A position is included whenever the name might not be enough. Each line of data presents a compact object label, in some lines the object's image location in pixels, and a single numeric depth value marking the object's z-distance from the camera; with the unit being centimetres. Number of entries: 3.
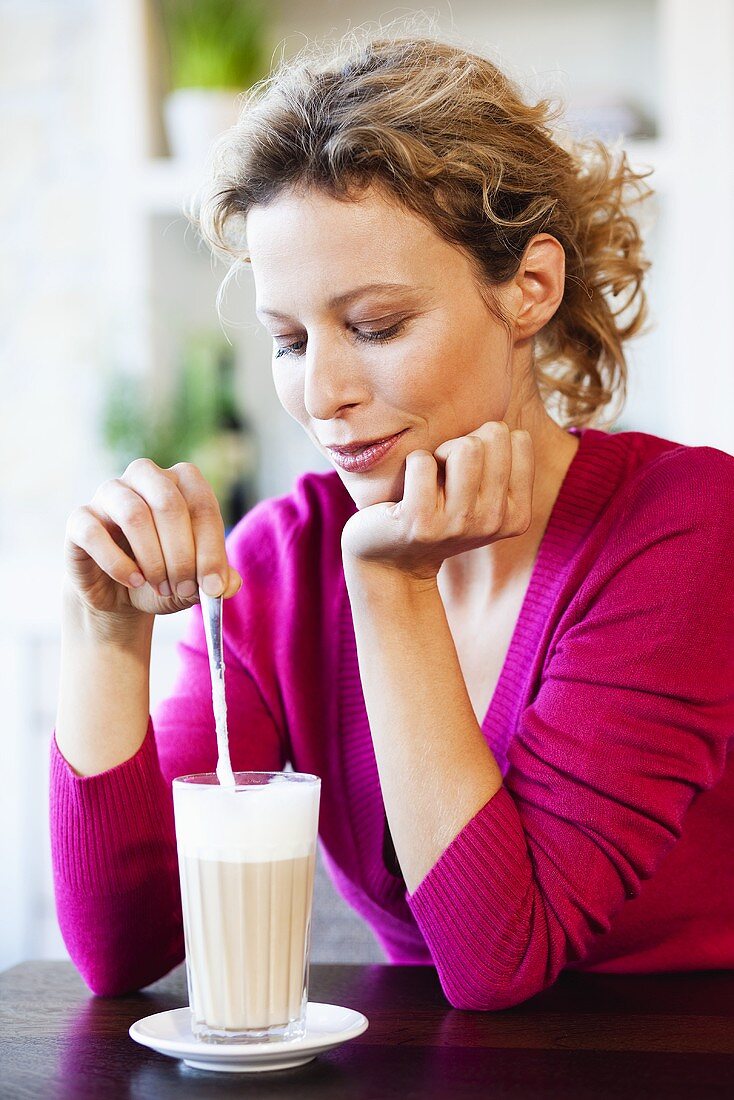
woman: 108
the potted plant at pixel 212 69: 286
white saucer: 85
